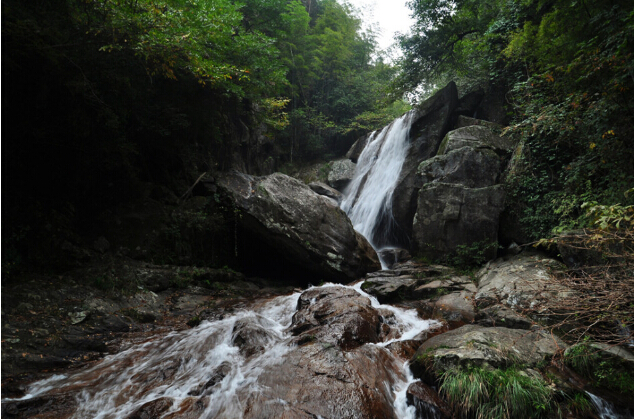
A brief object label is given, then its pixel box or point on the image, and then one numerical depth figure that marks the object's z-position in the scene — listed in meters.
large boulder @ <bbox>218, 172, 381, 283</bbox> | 8.93
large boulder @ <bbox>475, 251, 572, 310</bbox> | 5.76
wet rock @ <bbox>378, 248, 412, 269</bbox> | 10.24
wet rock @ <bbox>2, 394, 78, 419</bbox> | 3.36
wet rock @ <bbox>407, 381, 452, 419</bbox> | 3.63
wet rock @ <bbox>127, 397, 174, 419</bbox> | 3.41
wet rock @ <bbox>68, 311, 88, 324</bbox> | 5.28
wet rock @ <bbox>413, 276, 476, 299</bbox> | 7.07
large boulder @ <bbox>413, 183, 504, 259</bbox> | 8.42
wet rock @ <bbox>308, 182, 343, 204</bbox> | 15.18
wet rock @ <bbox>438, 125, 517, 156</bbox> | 9.73
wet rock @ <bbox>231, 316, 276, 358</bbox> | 4.83
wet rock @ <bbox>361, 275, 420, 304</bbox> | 7.30
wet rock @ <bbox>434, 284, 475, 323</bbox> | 6.05
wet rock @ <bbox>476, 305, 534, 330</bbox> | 5.27
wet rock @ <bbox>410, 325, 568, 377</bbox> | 3.95
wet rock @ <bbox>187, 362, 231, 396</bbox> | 3.89
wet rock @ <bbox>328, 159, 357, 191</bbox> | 16.36
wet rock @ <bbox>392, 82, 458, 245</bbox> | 11.41
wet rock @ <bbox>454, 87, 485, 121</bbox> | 12.61
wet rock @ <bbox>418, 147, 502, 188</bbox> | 9.31
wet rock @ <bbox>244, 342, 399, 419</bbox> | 3.43
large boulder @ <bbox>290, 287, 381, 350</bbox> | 4.93
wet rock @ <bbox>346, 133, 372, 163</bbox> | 16.95
